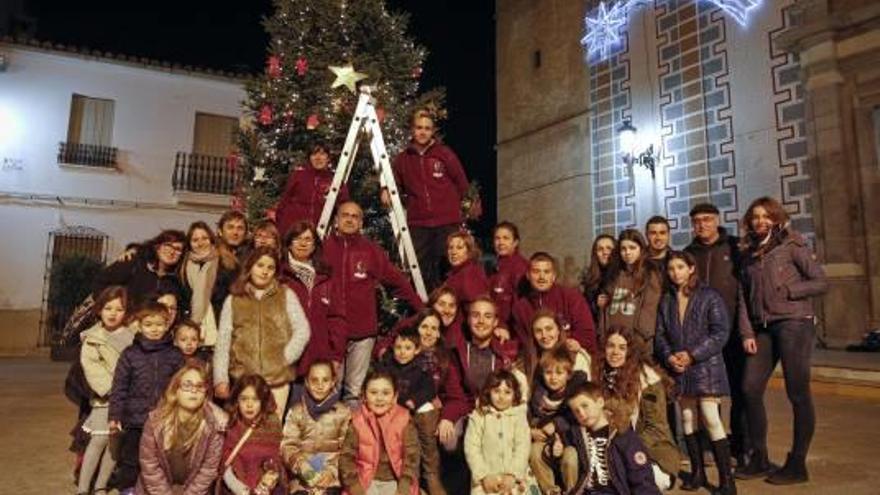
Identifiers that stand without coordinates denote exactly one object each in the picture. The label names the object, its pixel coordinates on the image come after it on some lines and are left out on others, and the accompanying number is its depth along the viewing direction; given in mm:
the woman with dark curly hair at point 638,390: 3590
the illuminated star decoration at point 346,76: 6305
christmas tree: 7059
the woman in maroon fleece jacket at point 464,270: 4551
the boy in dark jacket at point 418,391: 3703
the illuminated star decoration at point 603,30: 12422
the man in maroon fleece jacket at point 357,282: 4281
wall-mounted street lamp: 11764
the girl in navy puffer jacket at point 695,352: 3721
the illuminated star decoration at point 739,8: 10078
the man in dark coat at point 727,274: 4191
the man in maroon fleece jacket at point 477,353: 3881
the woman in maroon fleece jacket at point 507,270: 4559
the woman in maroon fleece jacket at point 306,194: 5520
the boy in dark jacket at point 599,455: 3088
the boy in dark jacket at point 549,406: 3475
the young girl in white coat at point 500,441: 3314
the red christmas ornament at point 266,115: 7121
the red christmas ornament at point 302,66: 7125
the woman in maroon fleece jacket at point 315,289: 4145
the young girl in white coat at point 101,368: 3574
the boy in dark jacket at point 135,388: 3447
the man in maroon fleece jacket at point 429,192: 5273
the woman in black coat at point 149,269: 4195
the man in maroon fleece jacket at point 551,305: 4090
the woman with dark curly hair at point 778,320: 3807
